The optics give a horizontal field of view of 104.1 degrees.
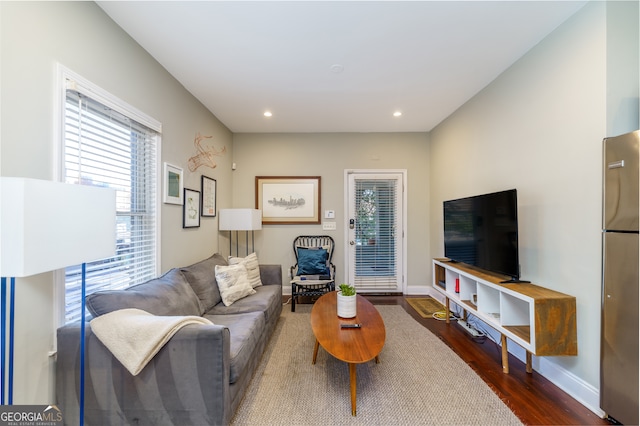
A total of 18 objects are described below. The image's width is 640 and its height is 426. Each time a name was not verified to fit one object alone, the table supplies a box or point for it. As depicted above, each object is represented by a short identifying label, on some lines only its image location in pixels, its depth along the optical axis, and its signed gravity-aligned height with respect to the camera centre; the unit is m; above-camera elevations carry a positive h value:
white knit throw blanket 1.29 -0.64
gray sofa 1.36 -0.92
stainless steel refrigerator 1.41 -0.38
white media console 1.71 -0.77
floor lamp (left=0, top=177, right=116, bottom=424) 0.89 -0.06
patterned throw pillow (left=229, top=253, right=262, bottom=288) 2.99 -0.65
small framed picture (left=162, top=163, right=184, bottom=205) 2.38 +0.30
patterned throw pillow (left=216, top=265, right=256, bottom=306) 2.53 -0.73
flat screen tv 2.07 -0.16
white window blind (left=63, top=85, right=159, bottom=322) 1.55 +0.28
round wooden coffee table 1.64 -0.90
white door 4.20 -0.27
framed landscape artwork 4.19 +0.28
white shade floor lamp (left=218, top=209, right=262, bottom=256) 3.46 -0.06
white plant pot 2.14 -0.78
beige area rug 1.62 -1.31
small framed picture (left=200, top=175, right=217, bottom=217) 3.18 +0.23
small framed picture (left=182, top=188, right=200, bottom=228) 2.73 +0.06
